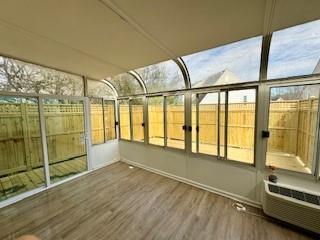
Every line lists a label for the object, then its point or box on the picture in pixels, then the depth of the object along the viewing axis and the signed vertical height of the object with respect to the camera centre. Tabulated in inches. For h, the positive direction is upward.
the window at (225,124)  91.8 -9.6
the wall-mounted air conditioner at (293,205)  65.3 -46.4
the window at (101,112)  144.7 -0.1
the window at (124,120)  163.2 -9.7
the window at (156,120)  135.3 -8.8
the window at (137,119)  149.6 -8.3
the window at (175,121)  121.1 -9.0
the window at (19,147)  94.6 -24.1
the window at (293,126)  74.3 -9.6
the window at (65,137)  116.0 -22.0
